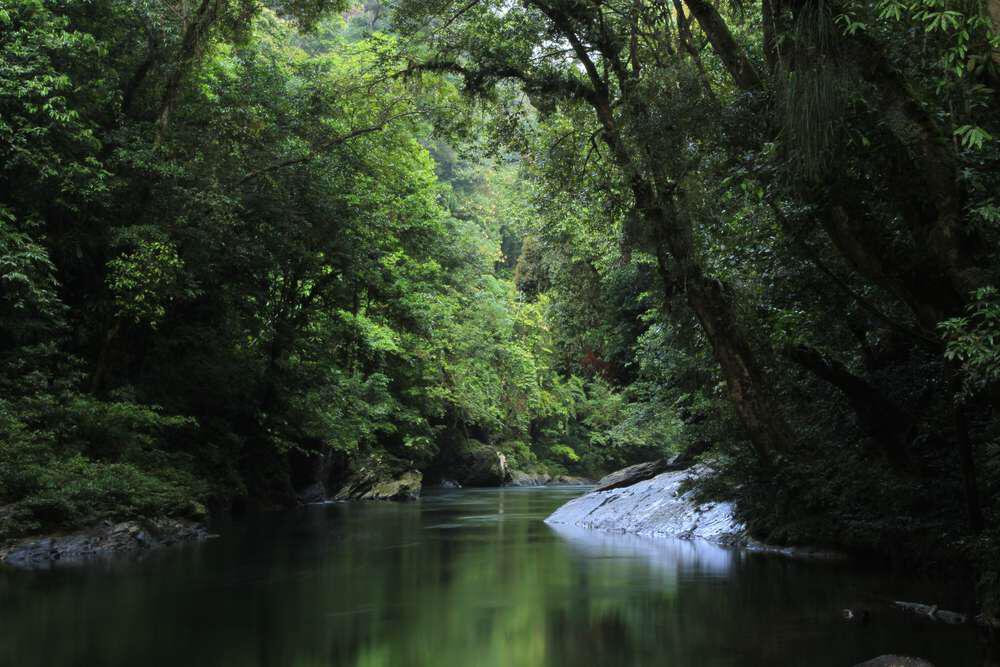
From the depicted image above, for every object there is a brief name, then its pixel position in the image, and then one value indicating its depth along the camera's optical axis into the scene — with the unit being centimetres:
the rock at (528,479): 4306
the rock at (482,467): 3888
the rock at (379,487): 2825
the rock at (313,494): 2627
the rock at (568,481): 4659
